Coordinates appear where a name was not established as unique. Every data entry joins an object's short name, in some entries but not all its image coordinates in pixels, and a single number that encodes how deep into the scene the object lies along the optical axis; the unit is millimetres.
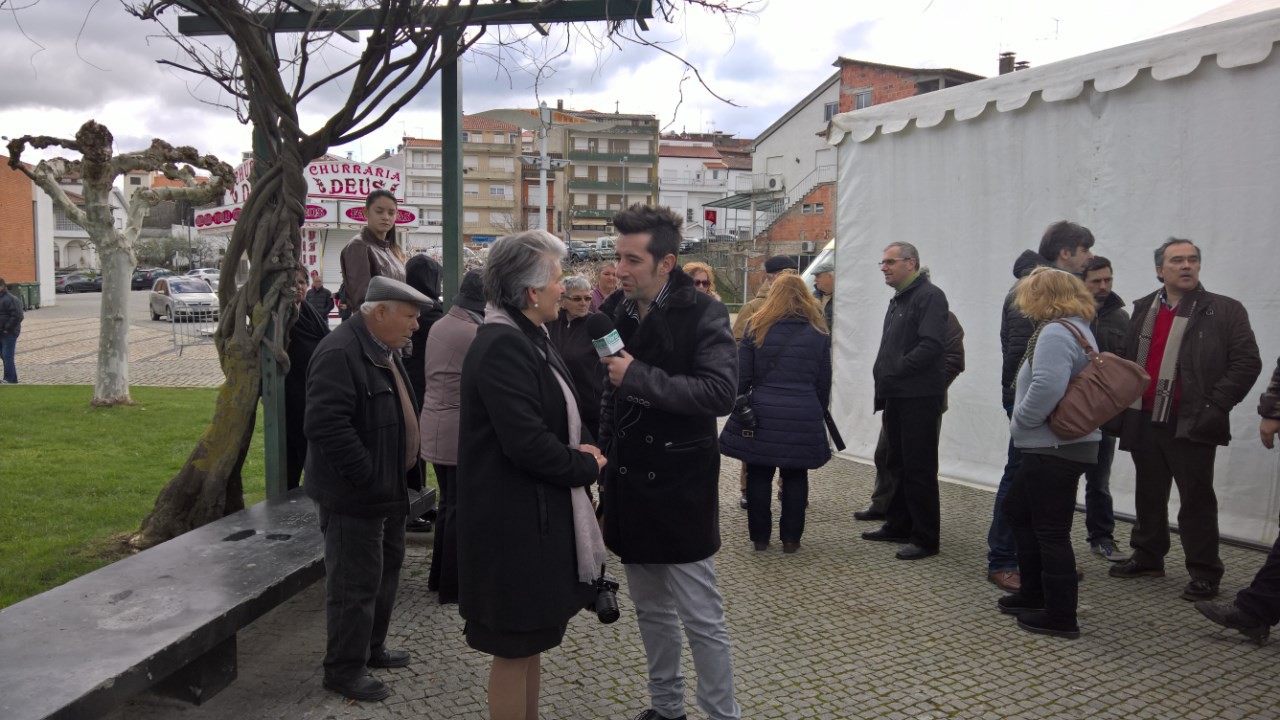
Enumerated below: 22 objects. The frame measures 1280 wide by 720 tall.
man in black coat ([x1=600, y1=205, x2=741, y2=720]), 3188
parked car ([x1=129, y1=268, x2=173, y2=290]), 62281
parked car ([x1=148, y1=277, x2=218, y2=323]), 27016
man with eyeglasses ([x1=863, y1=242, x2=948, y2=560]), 5750
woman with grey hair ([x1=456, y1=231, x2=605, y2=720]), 2746
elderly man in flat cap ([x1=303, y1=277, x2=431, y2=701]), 3422
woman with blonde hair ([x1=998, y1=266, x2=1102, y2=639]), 4312
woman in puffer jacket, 5812
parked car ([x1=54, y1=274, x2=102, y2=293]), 57094
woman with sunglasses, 6650
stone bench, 2771
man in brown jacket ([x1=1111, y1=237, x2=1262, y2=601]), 4938
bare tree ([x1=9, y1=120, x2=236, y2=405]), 9953
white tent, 5789
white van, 52447
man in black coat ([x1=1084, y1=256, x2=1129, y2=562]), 5629
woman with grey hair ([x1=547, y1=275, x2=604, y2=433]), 5184
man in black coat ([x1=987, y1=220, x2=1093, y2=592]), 5254
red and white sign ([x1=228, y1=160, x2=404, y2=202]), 18875
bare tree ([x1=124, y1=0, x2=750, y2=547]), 5016
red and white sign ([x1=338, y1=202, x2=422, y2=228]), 19531
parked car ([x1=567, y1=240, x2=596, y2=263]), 49656
